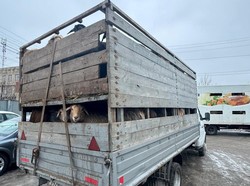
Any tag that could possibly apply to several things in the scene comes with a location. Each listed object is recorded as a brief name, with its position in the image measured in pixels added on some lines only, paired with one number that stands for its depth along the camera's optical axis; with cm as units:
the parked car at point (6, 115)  651
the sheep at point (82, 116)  203
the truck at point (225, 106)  1208
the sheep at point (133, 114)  217
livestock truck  178
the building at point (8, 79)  2663
